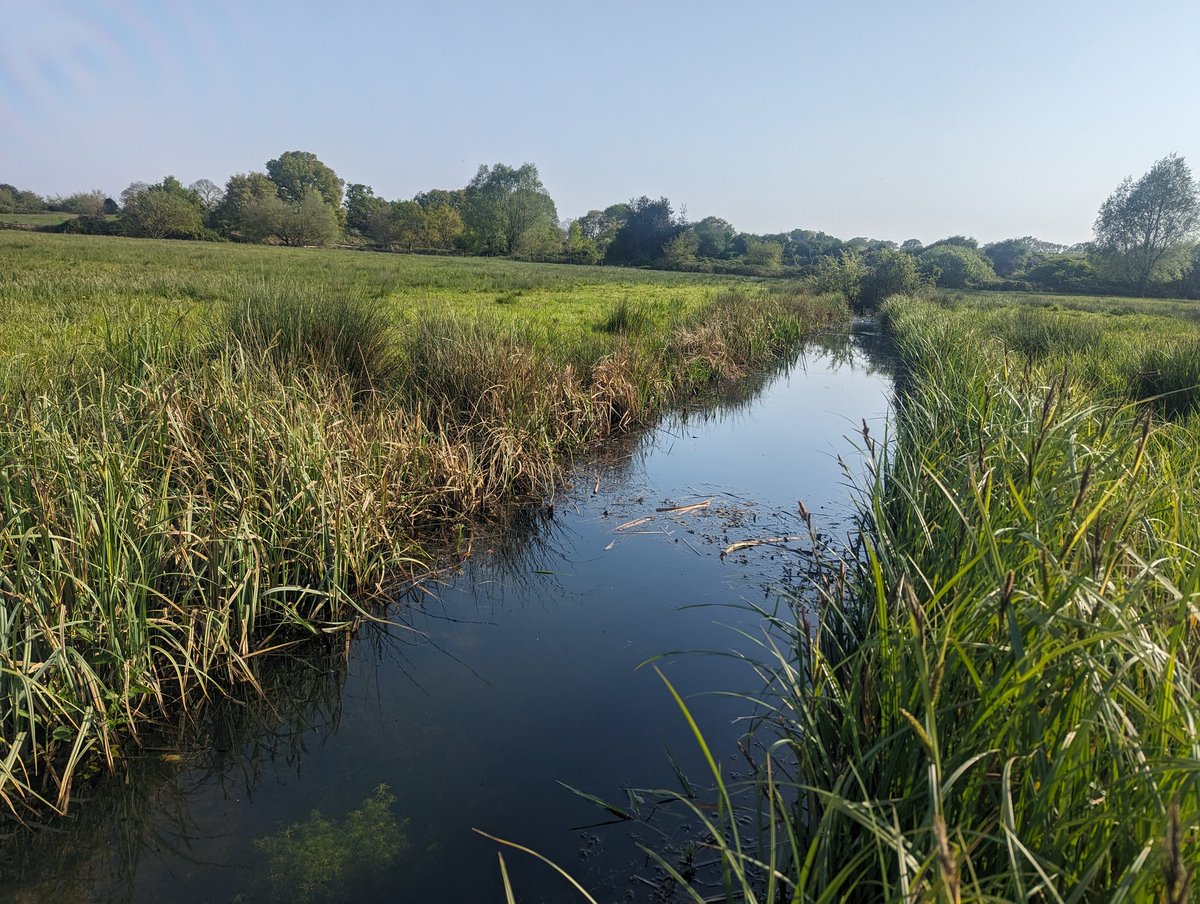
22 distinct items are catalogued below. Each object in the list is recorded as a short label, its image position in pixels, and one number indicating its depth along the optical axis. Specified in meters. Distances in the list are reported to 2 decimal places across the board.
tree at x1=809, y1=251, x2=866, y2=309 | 31.44
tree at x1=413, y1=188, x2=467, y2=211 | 100.94
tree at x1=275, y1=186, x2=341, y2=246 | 64.31
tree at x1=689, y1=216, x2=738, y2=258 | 76.56
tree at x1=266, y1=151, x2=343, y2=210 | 101.31
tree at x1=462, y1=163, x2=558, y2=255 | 73.19
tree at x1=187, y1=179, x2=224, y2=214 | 73.31
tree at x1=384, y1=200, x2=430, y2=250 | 75.56
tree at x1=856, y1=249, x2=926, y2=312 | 29.97
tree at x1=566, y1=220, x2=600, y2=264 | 70.38
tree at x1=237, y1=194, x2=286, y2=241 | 63.50
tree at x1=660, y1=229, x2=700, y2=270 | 63.75
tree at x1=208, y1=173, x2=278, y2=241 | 64.00
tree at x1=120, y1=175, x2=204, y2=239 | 55.72
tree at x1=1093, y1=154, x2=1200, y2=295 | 47.94
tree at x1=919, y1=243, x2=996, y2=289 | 48.97
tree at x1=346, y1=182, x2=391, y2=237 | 82.76
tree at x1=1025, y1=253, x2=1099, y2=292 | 49.61
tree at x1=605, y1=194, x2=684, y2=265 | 69.81
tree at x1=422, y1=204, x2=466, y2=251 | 75.56
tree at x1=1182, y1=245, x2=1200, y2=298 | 46.62
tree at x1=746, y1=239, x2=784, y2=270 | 64.15
